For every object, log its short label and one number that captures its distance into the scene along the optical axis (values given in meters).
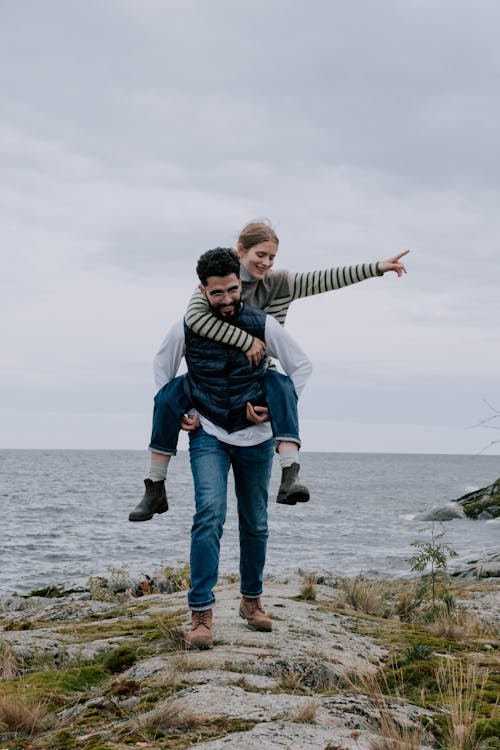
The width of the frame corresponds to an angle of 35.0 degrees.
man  5.19
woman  5.16
